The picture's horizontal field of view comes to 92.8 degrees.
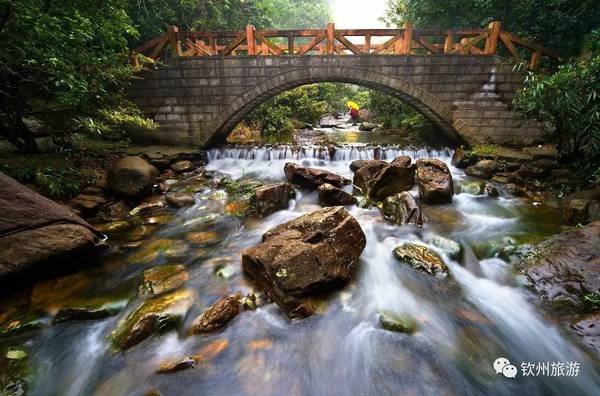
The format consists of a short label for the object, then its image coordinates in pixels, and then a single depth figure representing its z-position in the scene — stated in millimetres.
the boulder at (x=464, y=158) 9107
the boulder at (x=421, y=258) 4535
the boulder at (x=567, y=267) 3717
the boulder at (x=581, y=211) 5297
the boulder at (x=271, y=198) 6520
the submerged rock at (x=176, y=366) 2988
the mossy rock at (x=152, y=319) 3291
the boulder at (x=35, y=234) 3783
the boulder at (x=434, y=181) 6883
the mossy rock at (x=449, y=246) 4953
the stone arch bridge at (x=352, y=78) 9453
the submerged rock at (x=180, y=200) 7035
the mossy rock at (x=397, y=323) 3566
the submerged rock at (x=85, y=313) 3598
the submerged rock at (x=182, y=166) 9320
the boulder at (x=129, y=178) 6734
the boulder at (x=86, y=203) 6066
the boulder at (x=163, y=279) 4102
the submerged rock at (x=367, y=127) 17391
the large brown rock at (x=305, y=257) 3705
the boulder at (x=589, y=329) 3200
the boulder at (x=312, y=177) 7820
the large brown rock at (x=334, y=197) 6895
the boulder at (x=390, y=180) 7035
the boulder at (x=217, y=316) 3463
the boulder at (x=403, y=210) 5902
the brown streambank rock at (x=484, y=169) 8578
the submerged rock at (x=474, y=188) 7562
